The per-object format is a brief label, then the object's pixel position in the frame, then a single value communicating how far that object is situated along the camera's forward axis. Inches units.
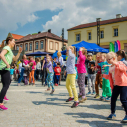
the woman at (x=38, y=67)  559.9
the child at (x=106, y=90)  229.2
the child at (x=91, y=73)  280.7
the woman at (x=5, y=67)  177.2
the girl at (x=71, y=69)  200.6
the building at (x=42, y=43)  1732.3
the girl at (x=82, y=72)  221.5
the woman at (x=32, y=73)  441.1
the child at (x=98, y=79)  248.3
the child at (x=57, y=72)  424.6
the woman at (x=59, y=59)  441.3
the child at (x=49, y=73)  302.5
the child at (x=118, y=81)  137.3
